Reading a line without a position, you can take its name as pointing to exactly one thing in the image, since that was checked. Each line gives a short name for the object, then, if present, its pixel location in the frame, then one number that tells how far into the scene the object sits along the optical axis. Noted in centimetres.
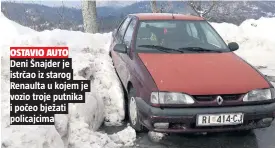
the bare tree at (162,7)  1763
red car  438
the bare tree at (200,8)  2242
